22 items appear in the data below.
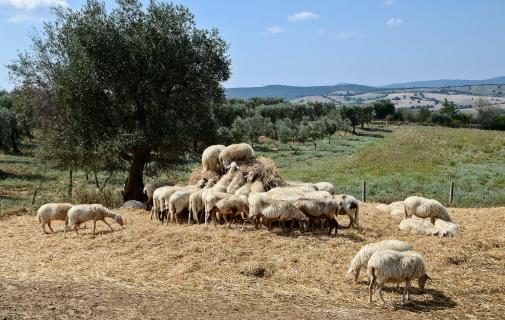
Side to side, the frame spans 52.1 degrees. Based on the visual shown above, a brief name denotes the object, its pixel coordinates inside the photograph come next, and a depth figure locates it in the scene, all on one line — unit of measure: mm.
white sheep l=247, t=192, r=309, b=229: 14023
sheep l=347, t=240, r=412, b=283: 10484
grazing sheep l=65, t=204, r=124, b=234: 15250
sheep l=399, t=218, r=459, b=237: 14908
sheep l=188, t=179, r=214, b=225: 16144
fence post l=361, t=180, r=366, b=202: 24344
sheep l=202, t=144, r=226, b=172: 19188
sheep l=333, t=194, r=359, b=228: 15359
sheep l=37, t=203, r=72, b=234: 15930
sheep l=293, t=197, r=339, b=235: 14148
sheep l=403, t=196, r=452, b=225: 15820
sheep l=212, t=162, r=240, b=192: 16900
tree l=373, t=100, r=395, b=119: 136875
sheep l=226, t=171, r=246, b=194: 16828
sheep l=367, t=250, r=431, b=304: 9531
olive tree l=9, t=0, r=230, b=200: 20625
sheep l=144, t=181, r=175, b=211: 19531
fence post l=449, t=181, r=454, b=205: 24119
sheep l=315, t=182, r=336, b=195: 19261
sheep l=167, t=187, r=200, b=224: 16453
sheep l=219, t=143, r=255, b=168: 18172
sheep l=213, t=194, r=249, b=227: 15047
